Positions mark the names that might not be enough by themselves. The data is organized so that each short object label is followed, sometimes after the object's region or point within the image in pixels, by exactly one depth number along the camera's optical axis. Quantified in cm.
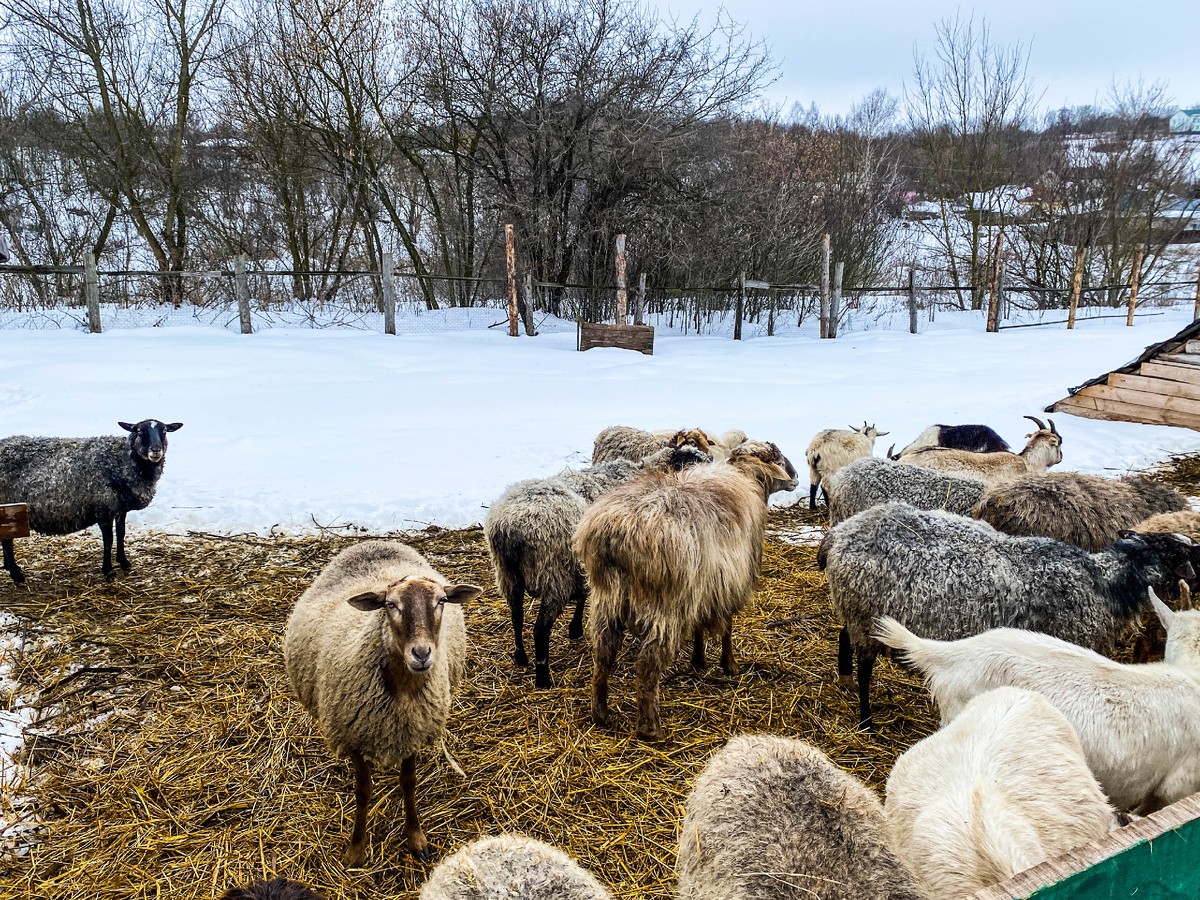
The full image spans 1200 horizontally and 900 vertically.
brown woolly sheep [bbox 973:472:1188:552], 464
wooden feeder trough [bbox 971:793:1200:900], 98
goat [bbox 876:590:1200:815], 273
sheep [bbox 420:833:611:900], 172
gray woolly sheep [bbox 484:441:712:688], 440
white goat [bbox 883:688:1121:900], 199
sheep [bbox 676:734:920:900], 187
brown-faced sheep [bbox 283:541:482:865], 296
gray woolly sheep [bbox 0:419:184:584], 573
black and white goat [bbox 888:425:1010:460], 788
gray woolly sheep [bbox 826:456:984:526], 538
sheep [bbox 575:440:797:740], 376
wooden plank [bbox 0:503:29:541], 435
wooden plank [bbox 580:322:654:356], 1560
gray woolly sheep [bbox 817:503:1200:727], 361
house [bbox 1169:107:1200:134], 2733
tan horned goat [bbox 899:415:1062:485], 600
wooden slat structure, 1009
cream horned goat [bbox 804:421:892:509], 750
